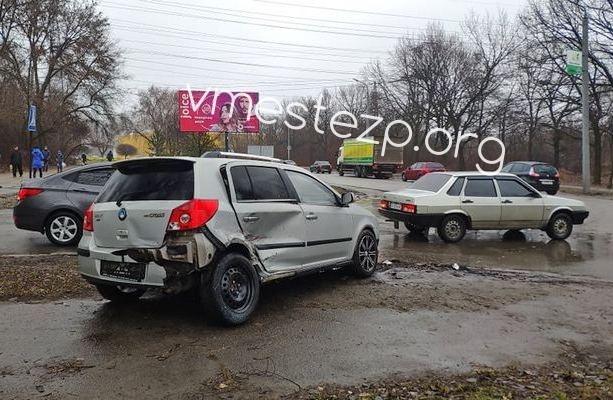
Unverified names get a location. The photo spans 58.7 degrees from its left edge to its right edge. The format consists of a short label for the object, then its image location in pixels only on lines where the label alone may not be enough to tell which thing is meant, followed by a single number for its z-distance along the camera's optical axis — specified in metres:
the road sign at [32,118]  27.28
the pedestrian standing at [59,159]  36.17
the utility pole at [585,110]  26.95
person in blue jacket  28.41
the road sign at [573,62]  24.53
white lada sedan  11.32
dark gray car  9.64
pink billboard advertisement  39.94
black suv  26.58
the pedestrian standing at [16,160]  30.83
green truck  45.27
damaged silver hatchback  5.05
